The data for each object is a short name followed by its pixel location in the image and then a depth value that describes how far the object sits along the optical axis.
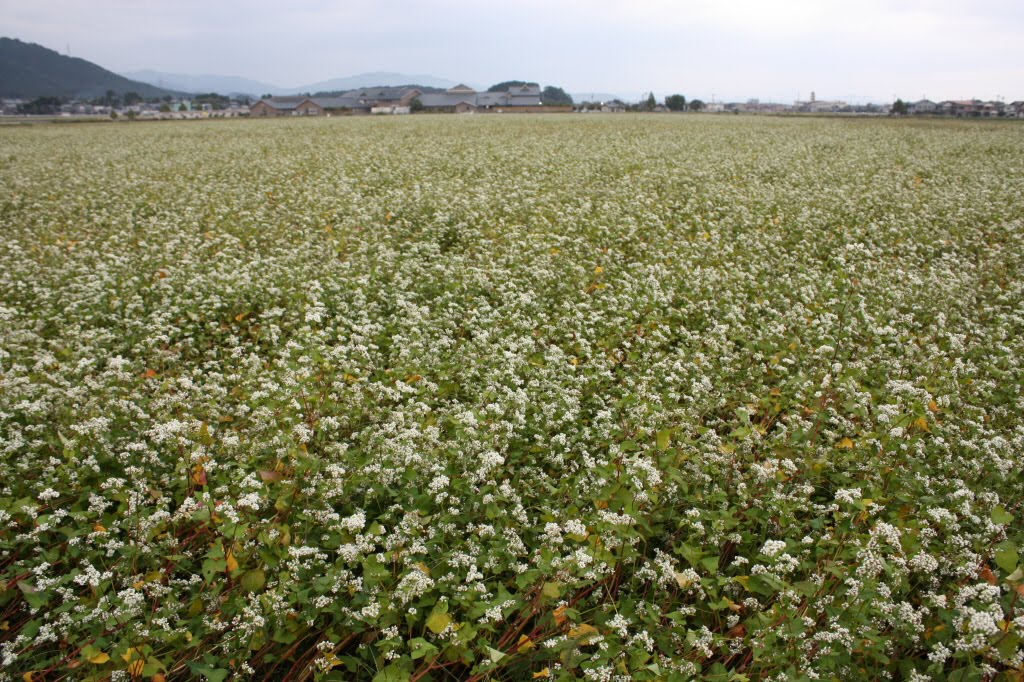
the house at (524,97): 118.38
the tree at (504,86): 153.65
